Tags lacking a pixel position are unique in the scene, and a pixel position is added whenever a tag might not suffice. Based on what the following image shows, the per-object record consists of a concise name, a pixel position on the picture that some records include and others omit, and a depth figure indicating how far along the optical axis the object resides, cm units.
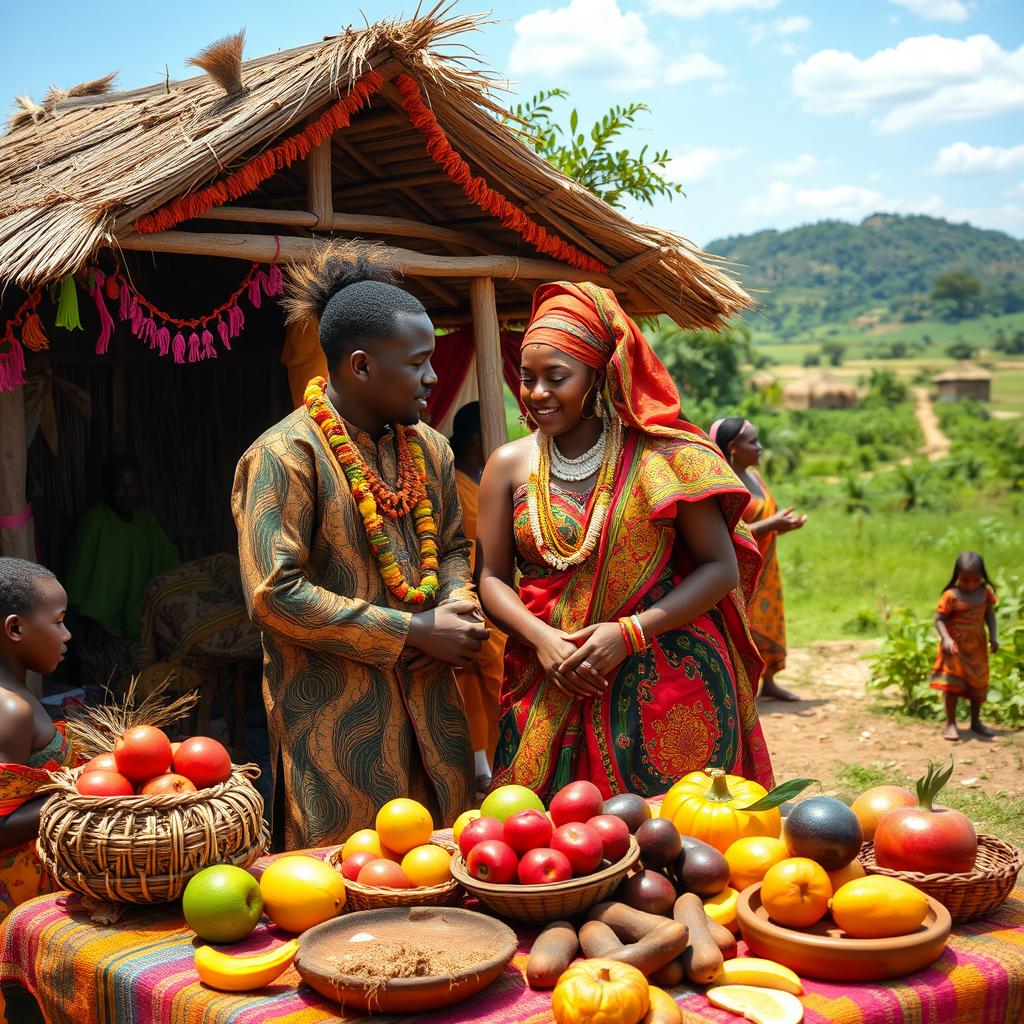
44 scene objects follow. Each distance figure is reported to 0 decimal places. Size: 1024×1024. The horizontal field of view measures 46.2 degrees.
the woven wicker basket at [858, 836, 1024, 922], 223
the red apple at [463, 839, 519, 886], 221
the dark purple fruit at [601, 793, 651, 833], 239
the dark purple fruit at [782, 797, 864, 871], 223
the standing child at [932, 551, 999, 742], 773
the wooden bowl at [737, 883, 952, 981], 202
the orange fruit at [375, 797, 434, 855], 247
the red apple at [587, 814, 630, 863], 224
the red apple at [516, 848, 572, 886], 217
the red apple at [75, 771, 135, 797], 247
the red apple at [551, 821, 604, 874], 218
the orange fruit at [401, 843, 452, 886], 238
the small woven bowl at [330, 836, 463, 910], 231
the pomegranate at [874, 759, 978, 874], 227
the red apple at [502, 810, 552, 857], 225
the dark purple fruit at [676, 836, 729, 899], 230
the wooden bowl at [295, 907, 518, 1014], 195
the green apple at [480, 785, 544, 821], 244
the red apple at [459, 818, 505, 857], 229
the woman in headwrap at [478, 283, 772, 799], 330
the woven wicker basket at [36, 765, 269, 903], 234
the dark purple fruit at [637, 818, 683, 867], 230
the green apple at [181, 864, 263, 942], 222
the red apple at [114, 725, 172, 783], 254
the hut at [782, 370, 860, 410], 5297
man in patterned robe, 322
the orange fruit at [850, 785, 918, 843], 250
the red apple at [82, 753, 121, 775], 260
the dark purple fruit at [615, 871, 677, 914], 221
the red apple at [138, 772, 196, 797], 249
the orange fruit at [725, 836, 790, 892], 235
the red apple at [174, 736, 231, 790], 258
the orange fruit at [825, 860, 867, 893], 223
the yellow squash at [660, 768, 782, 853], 251
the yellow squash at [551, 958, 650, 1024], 181
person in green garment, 705
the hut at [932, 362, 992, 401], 5466
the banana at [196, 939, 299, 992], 208
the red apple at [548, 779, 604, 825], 234
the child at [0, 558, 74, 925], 284
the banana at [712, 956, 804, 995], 200
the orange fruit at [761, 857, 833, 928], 212
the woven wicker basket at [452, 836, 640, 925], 214
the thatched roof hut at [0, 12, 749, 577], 464
